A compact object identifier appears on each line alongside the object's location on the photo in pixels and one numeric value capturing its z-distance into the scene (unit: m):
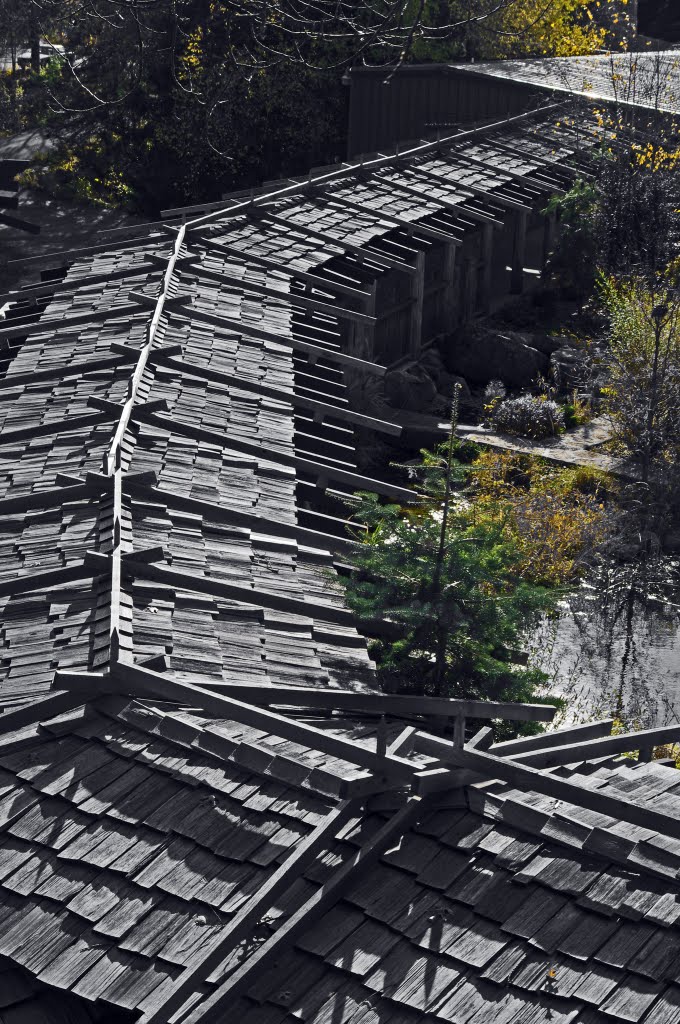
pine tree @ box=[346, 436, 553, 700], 18.94
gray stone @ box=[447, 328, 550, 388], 45.22
